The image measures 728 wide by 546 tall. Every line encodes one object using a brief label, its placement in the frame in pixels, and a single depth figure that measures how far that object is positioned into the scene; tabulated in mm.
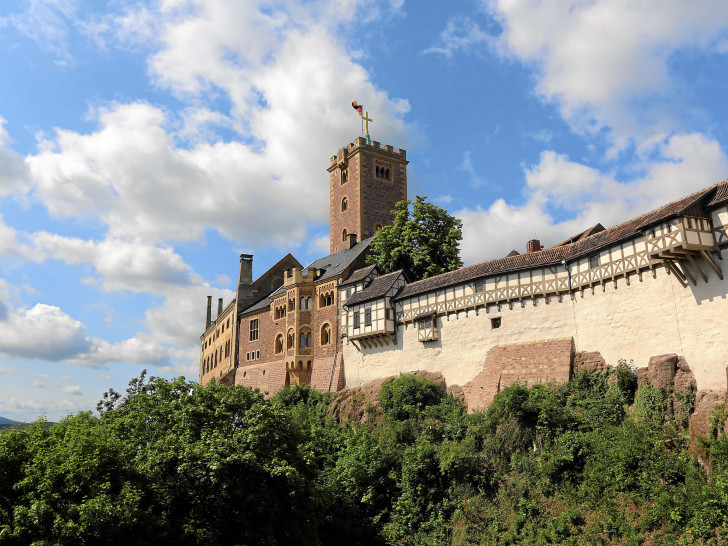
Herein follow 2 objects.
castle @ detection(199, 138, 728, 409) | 24031
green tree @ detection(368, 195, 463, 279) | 44000
